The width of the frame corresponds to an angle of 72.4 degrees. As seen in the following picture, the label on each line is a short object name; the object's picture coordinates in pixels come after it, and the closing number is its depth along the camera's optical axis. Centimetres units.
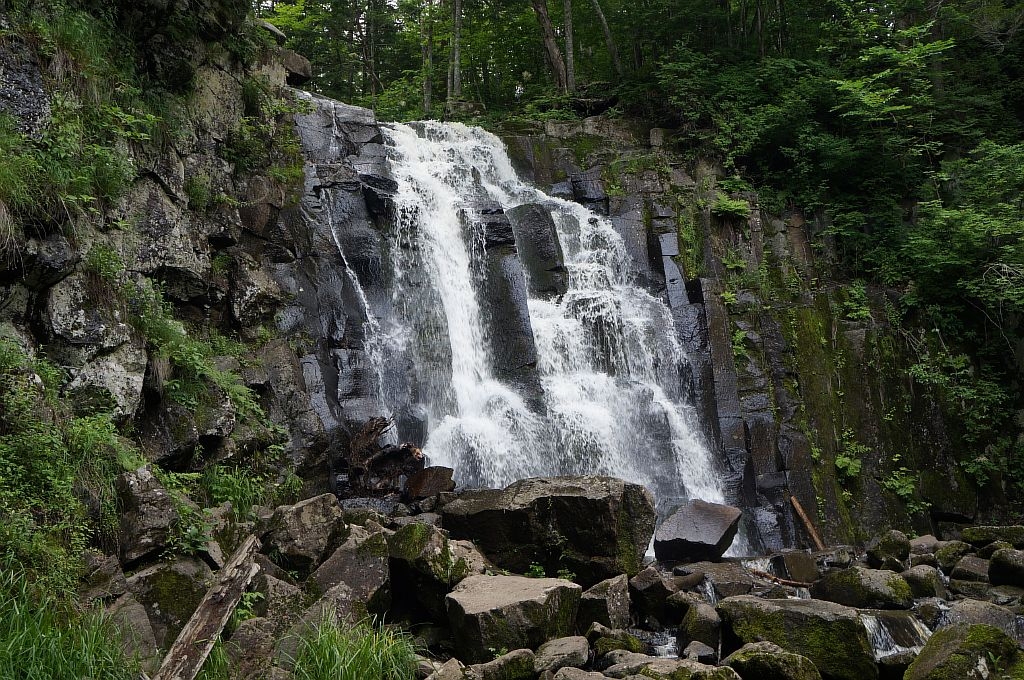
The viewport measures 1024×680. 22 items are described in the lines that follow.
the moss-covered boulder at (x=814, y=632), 575
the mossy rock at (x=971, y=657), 512
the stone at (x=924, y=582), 777
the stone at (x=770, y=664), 524
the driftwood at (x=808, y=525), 1157
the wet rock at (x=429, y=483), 933
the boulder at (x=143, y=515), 520
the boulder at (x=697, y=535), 913
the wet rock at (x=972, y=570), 850
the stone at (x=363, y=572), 609
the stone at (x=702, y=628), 637
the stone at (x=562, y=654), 545
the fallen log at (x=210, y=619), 436
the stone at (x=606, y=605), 654
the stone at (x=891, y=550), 914
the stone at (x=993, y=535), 987
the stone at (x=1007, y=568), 810
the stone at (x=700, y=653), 610
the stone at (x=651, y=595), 699
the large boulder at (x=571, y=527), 745
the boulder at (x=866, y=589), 736
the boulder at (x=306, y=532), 630
